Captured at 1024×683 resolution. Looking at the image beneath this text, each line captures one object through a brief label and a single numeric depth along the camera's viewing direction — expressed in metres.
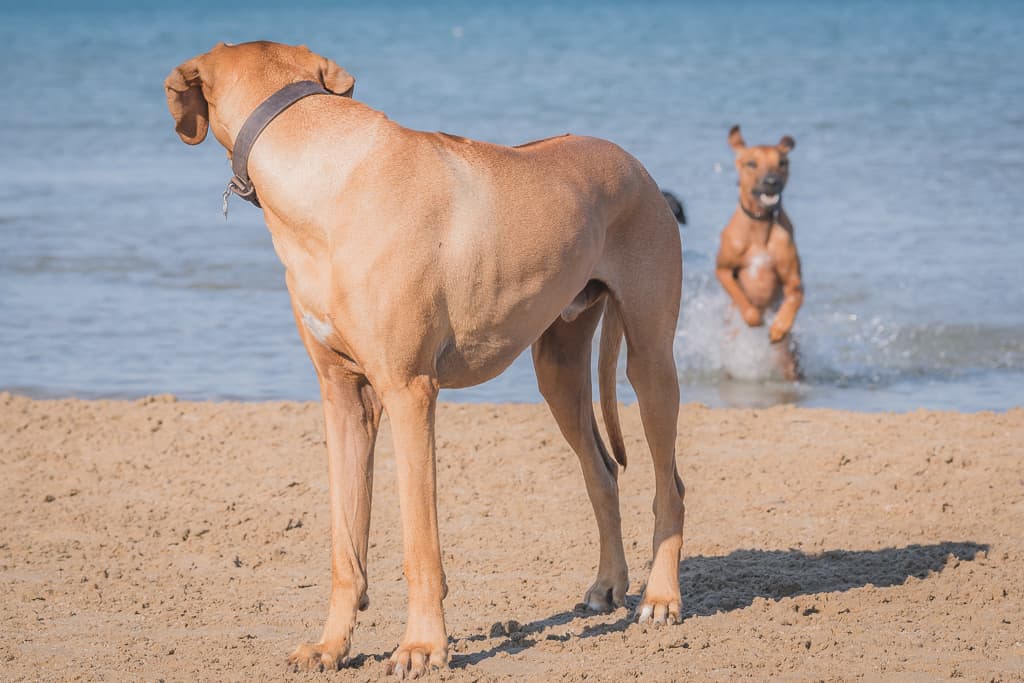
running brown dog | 20.83
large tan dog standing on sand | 8.17
